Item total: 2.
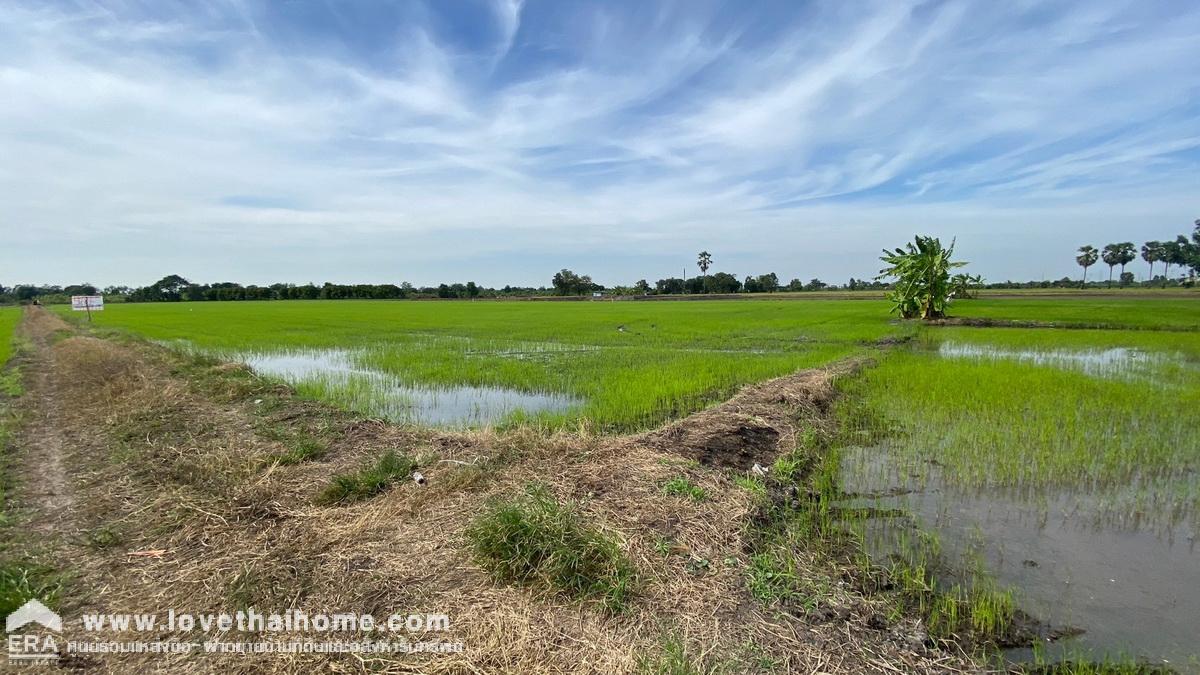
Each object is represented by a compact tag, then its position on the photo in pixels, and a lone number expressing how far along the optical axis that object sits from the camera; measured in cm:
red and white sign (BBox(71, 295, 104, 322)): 2678
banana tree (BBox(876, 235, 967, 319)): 2473
